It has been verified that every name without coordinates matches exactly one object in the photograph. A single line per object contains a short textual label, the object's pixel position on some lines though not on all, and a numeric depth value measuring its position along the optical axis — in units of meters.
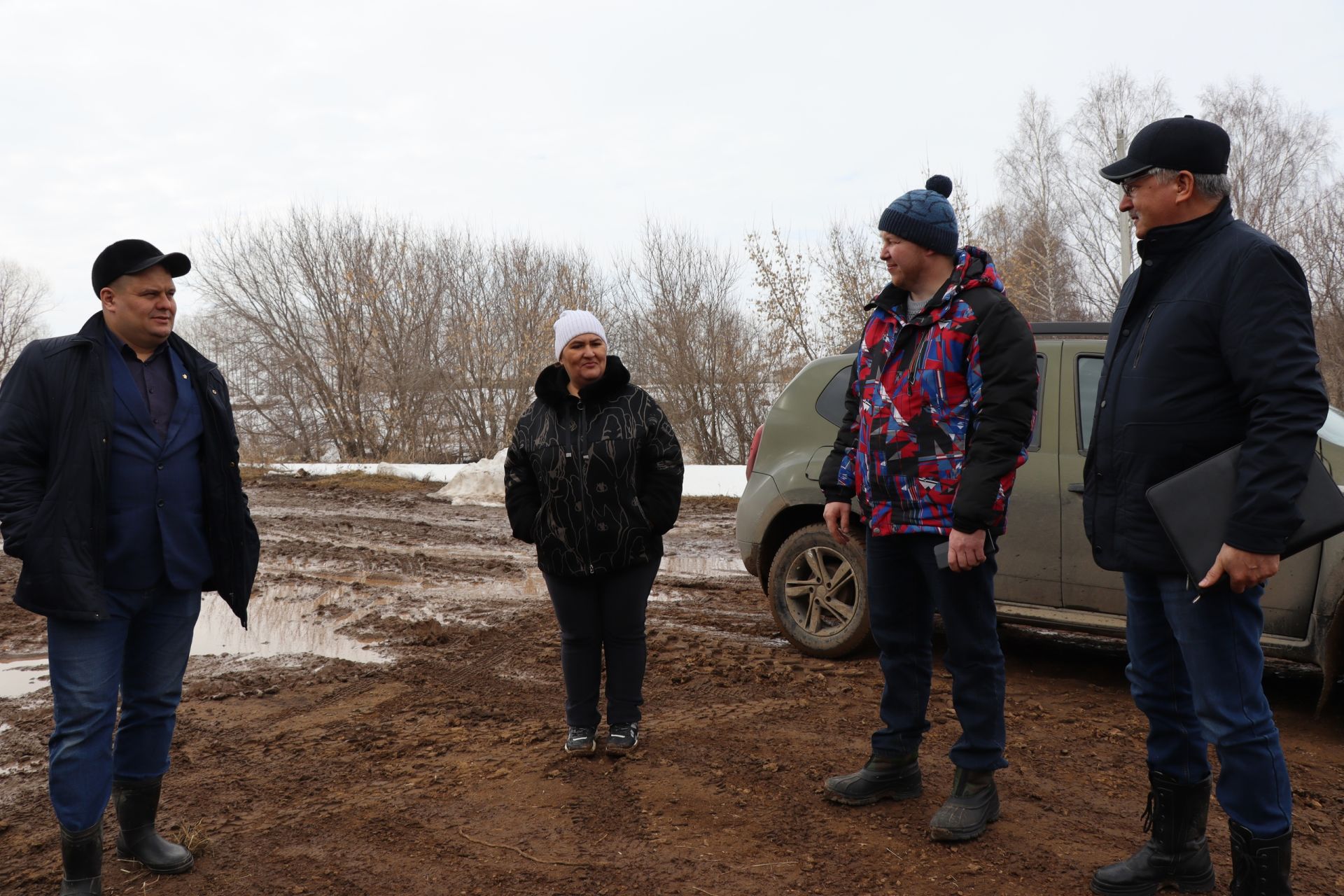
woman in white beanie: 4.30
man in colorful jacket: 3.24
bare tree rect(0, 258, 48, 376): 54.66
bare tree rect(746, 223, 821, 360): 25.12
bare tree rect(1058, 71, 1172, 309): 35.69
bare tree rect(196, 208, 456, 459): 30.69
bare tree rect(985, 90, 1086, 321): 35.09
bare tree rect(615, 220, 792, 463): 27.33
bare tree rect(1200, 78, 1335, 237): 36.09
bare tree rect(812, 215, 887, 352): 24.67
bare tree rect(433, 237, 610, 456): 30.52
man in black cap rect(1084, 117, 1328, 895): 2.59
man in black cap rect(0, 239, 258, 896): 3.11
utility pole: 31.65
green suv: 4.48
